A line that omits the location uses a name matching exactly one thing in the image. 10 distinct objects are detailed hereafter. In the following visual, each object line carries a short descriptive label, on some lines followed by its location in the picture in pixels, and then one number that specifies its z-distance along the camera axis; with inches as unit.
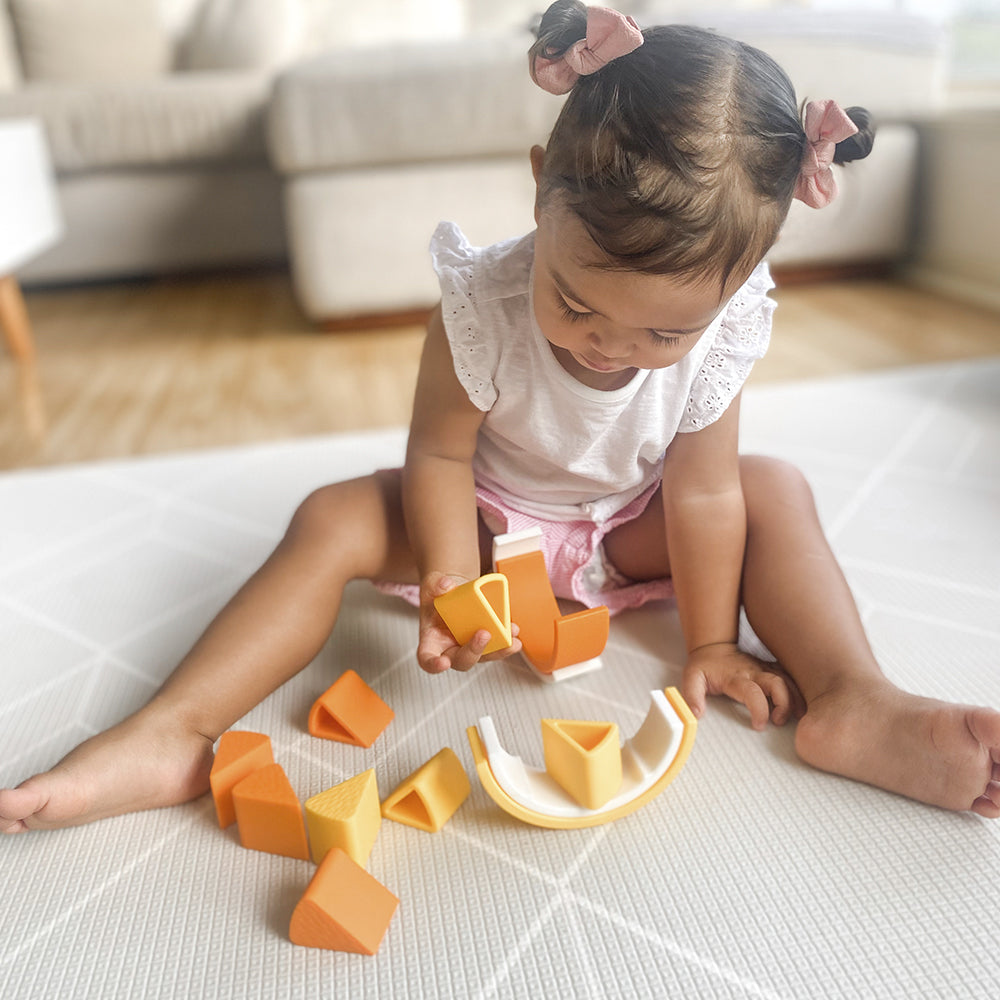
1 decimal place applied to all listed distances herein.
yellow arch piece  19.5
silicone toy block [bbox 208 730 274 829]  20.3
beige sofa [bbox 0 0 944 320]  60.8
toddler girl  17.7
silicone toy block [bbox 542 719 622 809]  19.1
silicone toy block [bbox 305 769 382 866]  18.4
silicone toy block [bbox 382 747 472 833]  19.8
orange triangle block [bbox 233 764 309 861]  18.9
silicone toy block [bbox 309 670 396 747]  22.7
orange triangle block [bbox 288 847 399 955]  16.8
